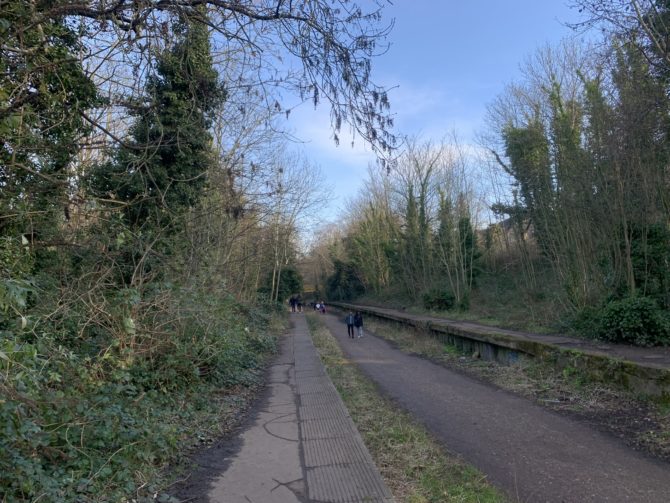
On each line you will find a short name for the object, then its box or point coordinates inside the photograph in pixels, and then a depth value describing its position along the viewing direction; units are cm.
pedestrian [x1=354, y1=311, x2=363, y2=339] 2620
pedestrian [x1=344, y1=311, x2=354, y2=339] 2625
